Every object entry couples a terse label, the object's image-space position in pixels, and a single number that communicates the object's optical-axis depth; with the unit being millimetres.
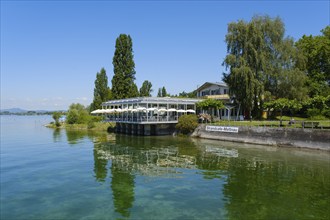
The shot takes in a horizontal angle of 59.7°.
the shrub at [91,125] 62691
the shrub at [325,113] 40028
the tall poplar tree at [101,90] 74438
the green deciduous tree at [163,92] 91144
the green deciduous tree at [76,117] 70869
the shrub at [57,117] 73150
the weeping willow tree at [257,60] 44250
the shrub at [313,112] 42378
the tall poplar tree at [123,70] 62312
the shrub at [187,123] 43156
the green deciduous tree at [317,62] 50219
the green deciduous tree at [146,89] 83994
